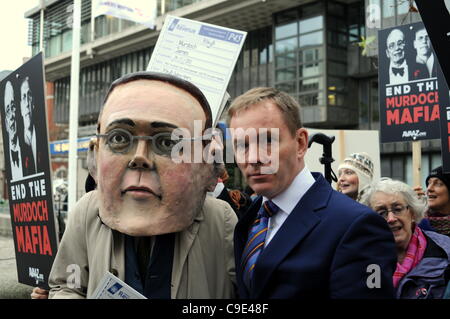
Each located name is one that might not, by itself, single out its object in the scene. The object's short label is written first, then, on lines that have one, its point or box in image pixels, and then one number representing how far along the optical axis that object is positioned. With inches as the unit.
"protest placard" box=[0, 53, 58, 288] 108.7
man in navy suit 63.6
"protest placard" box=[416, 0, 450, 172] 77.1
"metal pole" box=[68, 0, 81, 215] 323.3
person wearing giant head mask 72.0
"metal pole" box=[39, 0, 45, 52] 702.9
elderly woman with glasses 94.6
